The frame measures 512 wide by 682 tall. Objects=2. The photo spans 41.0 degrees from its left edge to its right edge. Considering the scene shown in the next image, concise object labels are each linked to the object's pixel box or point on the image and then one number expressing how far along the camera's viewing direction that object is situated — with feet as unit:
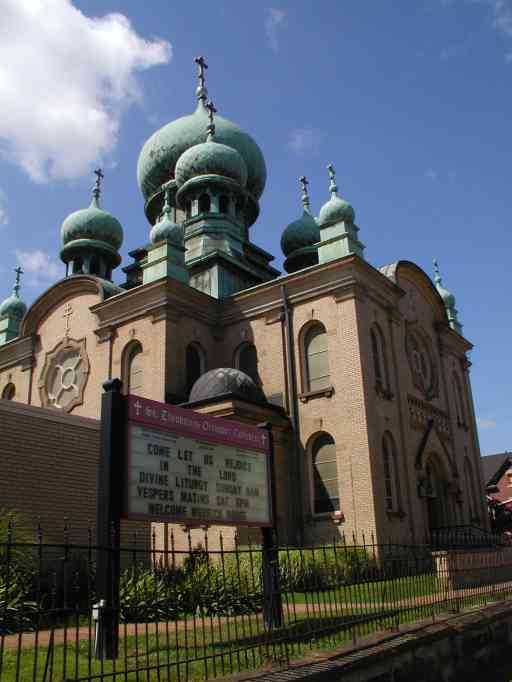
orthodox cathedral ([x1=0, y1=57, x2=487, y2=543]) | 68.44
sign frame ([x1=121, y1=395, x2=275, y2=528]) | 28.27
